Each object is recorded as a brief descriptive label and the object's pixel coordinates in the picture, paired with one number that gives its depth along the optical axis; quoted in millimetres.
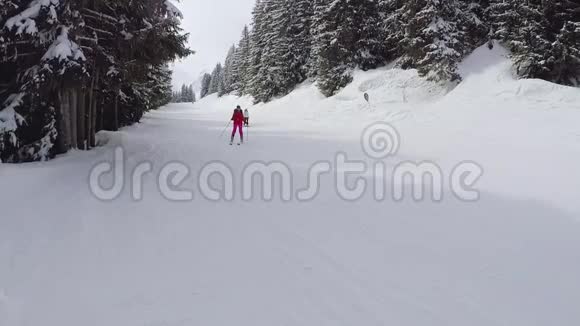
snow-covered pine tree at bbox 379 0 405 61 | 22234
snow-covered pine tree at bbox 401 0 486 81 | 18297
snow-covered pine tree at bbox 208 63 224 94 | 112775
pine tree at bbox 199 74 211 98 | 134500
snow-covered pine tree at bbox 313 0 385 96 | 25469
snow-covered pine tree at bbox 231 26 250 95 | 56322
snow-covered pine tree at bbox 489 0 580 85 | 14109
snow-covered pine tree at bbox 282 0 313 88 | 36000
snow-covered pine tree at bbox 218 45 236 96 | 76562
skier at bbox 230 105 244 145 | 14516
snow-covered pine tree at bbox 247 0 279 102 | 38962
